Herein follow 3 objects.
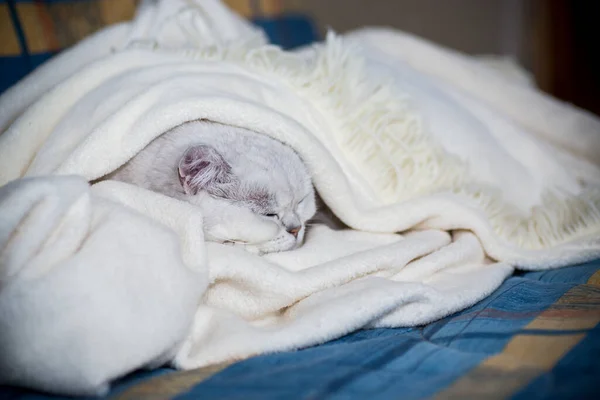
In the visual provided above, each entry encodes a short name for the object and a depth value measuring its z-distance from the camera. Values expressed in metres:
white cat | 0.84
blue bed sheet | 0.58
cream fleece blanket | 0.62
